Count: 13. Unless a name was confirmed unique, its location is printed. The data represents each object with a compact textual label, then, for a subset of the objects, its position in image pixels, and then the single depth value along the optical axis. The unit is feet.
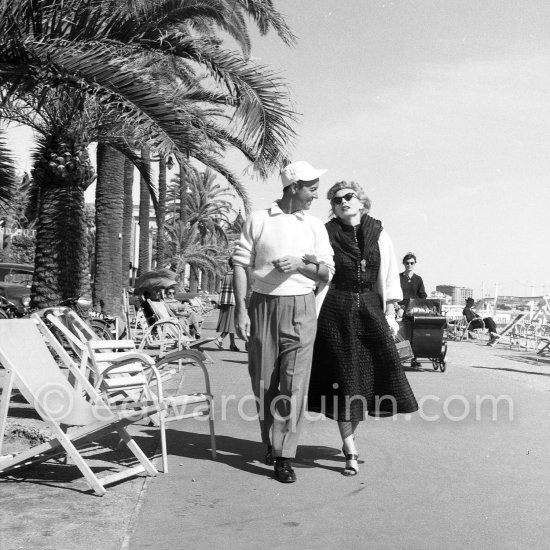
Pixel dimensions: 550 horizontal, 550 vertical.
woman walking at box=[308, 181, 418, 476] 18.35
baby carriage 43.37
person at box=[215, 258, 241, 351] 50.85
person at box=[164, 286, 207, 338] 57.57
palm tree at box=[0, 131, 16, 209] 42.04
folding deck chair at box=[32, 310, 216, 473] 17.97
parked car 65.10
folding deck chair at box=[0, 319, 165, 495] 15.39
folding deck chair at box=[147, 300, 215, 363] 48.47
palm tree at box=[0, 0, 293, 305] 30.40
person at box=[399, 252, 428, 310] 43.16
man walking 17.75
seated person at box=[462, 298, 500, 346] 78.48
